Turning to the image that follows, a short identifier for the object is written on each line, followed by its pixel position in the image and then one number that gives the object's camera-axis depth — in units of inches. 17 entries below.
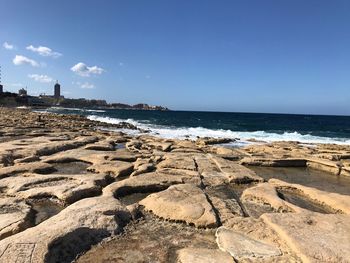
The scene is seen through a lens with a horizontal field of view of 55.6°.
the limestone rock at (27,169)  338.3
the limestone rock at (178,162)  397.7
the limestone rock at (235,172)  355.3
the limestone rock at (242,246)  175.0
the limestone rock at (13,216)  193.9
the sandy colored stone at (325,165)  468.1
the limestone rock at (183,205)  226.4
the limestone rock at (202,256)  167.4
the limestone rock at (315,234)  172.7
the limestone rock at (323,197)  274.2
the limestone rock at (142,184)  294.5
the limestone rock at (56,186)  274.7
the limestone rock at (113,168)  370.9
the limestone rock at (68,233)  161.8
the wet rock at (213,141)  764.5
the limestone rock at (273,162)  490.0
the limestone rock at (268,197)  262.2
